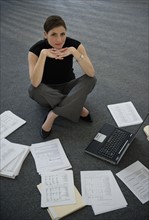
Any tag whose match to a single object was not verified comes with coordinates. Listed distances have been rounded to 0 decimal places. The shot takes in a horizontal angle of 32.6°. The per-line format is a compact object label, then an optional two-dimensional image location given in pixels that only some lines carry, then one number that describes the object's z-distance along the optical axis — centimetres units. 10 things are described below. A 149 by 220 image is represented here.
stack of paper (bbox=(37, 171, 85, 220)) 164
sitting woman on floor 191
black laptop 195
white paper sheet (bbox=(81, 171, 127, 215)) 169
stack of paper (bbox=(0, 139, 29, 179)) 188
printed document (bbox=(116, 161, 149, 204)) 175
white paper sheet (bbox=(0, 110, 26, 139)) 221
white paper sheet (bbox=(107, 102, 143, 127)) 225
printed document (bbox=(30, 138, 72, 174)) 192
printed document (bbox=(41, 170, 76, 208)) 171
